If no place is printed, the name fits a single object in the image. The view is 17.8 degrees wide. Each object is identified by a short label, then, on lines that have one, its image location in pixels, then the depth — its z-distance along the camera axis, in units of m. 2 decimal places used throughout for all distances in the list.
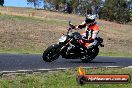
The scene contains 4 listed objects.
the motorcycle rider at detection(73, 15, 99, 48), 16.86
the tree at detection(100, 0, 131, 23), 112.06
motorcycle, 15.79
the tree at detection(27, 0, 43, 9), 117.65
